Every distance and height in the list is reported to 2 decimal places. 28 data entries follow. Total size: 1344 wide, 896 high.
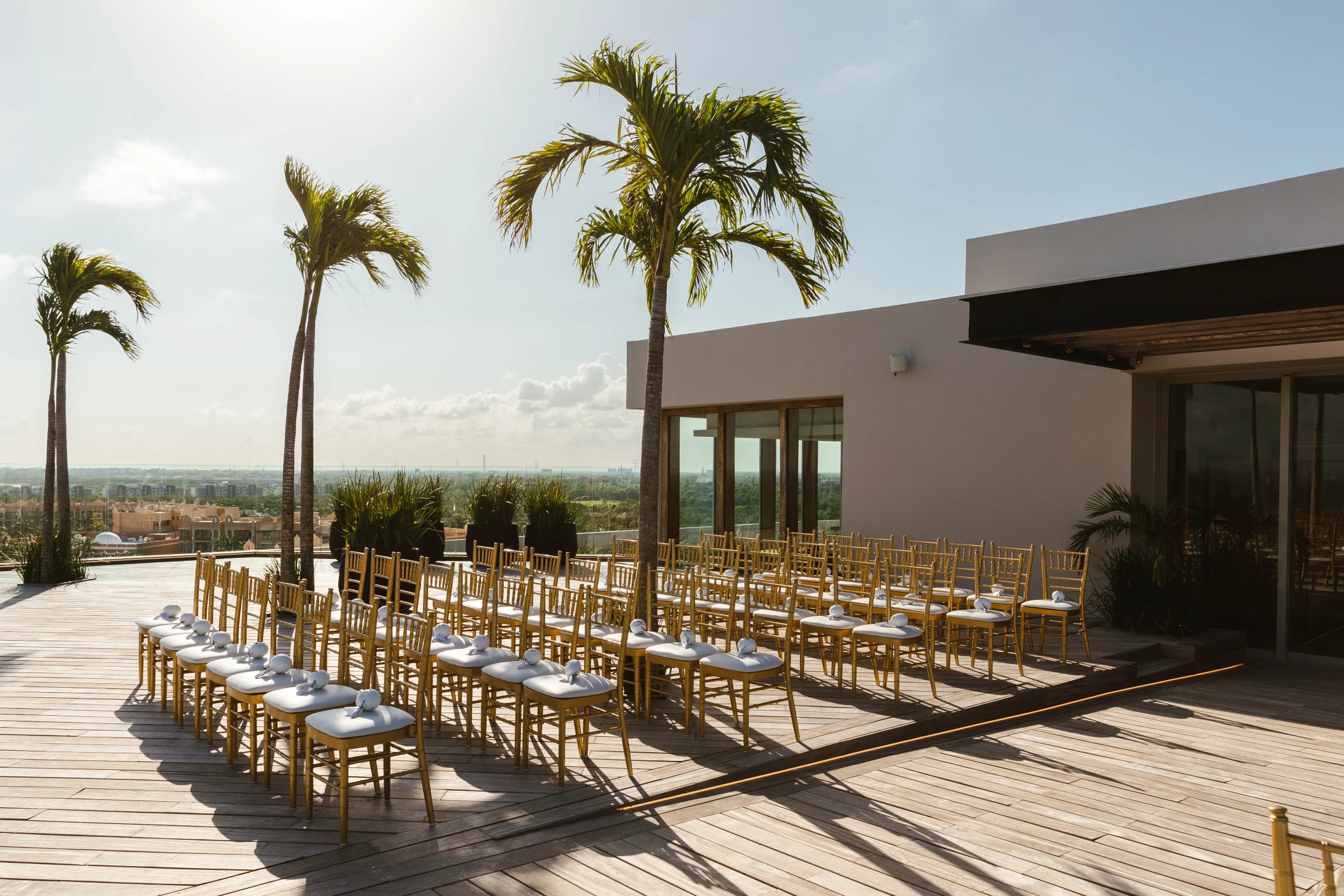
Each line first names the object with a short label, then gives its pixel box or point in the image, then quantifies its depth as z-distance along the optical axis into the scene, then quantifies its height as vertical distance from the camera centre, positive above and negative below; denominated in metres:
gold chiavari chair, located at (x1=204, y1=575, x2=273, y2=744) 4.18 -0.97
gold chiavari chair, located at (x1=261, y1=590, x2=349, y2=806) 3.52 -0.98
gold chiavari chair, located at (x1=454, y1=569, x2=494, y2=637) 5.15 -0.92
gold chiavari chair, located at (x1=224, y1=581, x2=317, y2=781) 3.83 -0.98
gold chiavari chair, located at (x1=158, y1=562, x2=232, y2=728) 4.75 -0.96
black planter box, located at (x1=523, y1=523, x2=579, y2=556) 12.28 -0.96
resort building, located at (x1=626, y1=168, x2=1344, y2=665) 6.25 +0.87
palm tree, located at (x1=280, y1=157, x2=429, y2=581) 8.45 +2.26
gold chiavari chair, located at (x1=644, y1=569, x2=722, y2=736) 4.64 -1.00
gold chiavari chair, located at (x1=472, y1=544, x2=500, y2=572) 6.16 -0.70
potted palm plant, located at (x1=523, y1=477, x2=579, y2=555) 12.28 -0.66
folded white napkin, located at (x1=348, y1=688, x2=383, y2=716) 3.46 -0.94
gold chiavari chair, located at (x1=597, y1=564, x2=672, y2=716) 4.88 -0.99
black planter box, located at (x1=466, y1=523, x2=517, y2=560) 12.26 -0.90
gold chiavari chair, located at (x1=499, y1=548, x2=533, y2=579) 6.03 -0.69
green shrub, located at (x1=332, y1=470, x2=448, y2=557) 9.48 -0.50
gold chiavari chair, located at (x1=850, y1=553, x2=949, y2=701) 5.54 -1.04
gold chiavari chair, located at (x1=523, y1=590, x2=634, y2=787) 3.88 -1.03
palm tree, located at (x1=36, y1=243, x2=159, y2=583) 10.52 +1.82
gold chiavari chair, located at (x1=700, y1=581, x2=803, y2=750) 4.49 -1.03
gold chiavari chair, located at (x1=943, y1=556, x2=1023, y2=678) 6.05 -1.02
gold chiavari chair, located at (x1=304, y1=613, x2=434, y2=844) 3.24 -1.02
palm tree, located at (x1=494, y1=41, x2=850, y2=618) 5.72 +2.14
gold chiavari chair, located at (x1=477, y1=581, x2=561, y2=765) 4.14 -1.00
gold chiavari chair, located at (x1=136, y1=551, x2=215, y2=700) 5.30 -0.98
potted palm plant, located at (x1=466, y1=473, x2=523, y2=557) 12.30 -0.56
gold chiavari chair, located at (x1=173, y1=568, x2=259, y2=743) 4.41 -0.98
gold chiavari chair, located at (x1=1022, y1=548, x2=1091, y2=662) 6.71 -1.03
